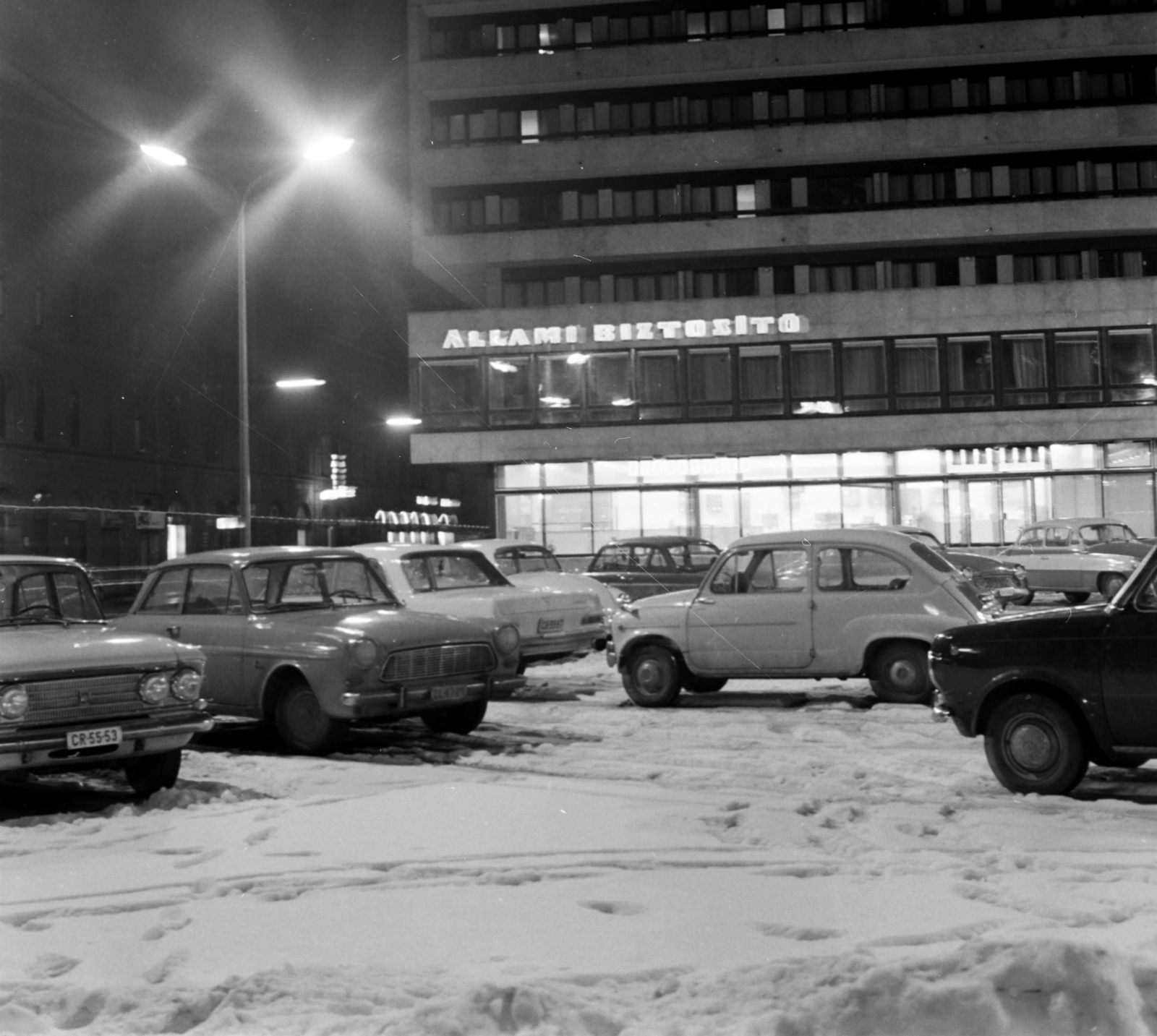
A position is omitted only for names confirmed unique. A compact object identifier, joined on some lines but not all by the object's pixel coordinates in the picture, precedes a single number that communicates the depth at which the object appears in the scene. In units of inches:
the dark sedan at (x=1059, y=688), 306.3
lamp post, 858.1
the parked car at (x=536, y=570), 632.4
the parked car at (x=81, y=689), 323.3
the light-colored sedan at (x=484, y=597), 556.1
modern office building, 1745.8
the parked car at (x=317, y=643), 410.9
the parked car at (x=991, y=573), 766.5
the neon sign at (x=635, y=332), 1768.0
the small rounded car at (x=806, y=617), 486.6
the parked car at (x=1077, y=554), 994.7
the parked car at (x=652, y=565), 869.8
